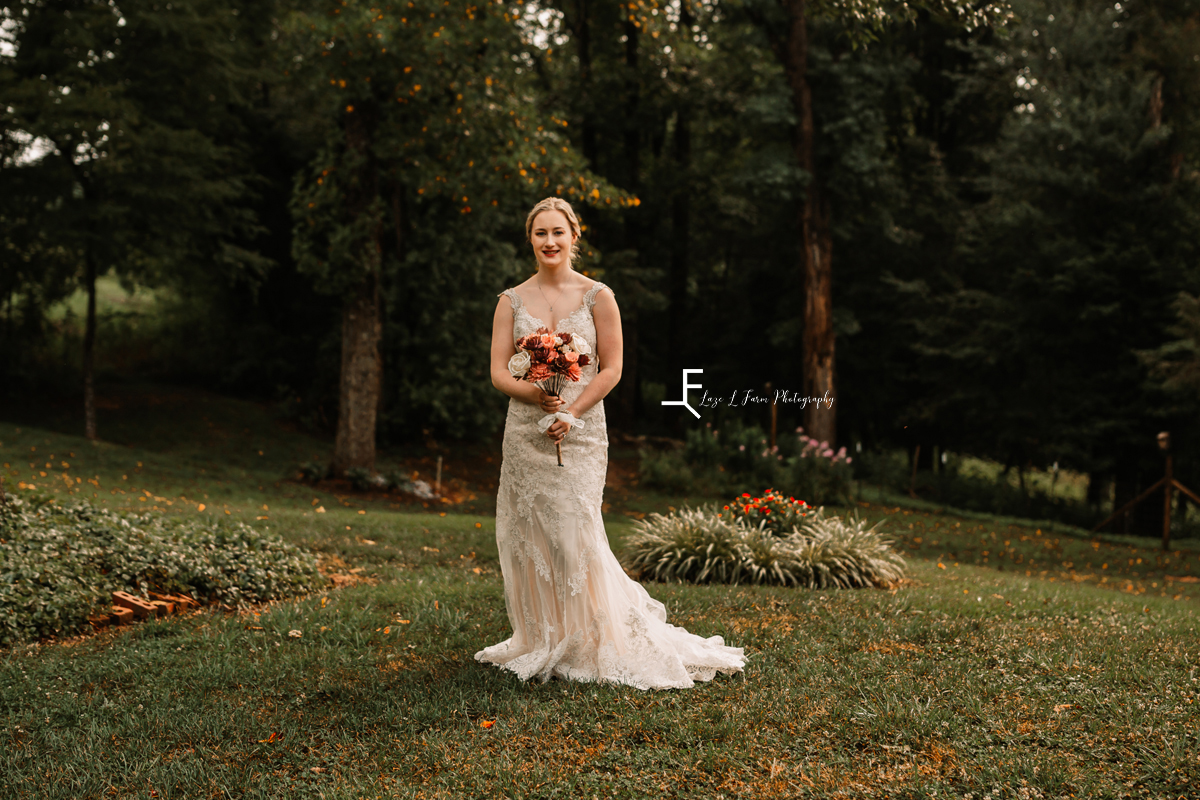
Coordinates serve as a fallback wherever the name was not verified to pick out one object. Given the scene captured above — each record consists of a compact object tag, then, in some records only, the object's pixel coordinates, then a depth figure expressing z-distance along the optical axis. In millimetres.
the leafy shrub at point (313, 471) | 13930
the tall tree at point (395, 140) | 12570
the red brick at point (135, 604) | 5914
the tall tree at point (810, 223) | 17859
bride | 4648
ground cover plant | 5625
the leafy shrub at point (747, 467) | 15664
